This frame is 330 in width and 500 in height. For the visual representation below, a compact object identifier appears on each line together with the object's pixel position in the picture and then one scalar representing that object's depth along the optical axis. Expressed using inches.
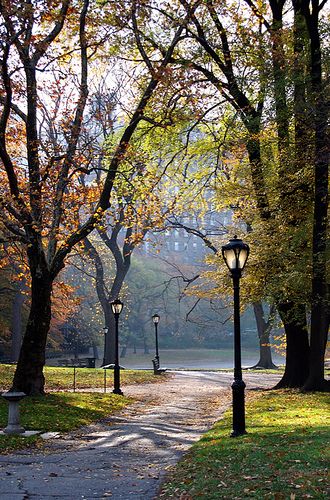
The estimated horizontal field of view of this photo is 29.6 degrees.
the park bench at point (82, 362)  1508.4
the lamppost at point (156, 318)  1353.3
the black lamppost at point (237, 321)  420.5
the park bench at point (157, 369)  1273.6
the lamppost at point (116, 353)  813.9
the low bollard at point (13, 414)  462.9
